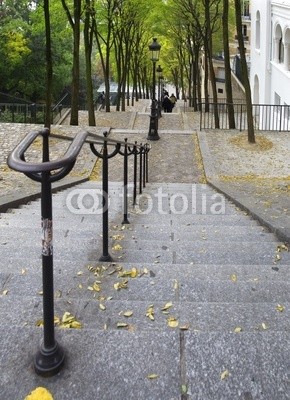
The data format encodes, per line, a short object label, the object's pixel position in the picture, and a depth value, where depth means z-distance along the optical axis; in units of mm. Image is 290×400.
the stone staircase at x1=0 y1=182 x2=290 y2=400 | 2363
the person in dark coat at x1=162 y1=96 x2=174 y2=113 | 35719
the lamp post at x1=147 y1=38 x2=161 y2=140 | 18938
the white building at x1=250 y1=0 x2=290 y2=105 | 26625
